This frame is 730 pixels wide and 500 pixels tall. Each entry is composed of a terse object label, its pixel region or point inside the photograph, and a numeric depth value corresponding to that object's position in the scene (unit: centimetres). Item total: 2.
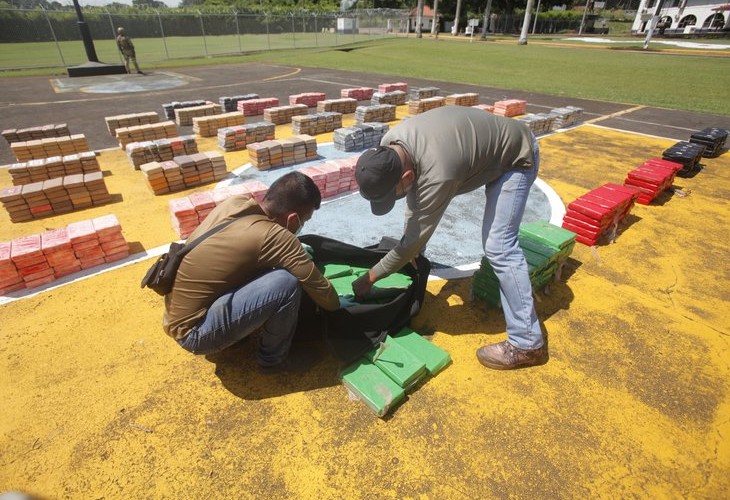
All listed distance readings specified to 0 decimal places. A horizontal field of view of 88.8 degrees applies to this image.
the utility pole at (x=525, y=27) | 4191
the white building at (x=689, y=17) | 6194
